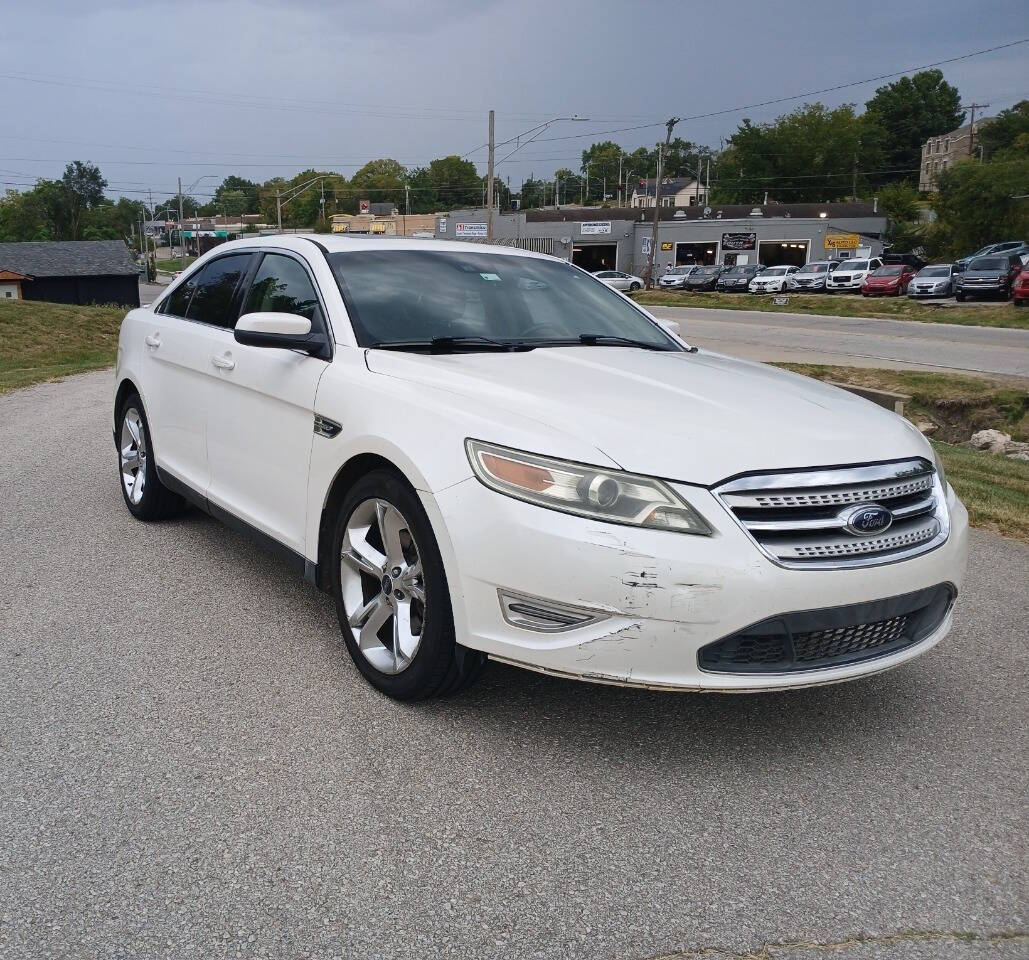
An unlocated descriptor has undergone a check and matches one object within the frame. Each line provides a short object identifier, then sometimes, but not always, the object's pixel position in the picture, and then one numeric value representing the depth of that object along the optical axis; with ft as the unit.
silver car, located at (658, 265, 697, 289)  195.49
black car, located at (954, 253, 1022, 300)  125.90
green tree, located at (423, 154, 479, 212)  491.72
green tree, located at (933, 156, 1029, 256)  188.75
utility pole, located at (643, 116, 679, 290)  170.91
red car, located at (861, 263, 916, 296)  146.72
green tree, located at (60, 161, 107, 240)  567.18
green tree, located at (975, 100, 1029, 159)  339.85
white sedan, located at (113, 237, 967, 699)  10.14
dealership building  239.50
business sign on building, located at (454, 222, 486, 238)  246.88
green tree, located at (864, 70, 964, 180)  430.61
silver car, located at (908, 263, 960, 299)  135.03
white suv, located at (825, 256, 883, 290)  157.99
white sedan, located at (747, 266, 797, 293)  166.50
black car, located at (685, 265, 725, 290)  187.93
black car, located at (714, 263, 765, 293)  176.35
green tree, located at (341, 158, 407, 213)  499.10
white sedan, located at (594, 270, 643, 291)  177.89
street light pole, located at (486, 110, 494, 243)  145.18
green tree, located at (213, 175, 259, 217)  536.25
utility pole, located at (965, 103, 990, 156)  351.46
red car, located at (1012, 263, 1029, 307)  109.29
